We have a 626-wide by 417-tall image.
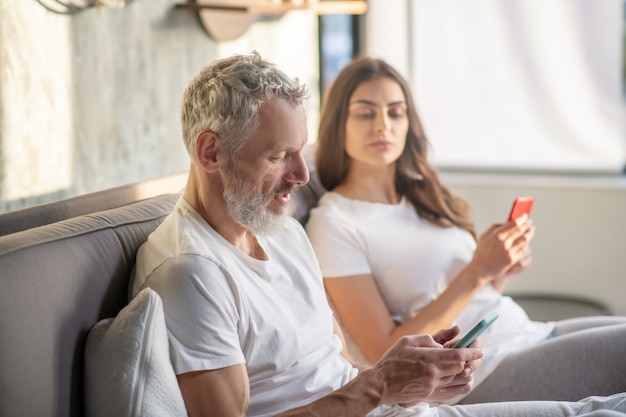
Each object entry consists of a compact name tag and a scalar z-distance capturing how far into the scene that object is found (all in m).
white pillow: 1.31
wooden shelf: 2.72
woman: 2.08
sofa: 1.26
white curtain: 3.62
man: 1.43
